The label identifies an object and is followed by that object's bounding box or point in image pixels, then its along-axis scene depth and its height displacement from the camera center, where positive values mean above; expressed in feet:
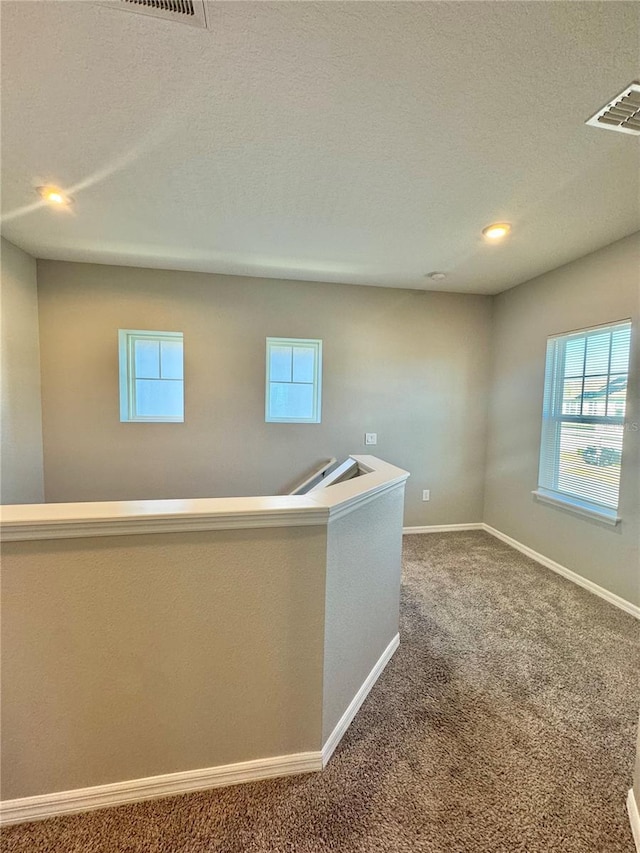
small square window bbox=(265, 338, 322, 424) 11.45 +0.71
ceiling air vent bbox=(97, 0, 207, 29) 3.35 +3.84
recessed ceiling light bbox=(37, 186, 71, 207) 6.35 +3.81
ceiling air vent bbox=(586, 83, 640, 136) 4.25 +3.85
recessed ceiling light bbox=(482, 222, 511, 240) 7.41 +3.90
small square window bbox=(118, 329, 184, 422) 10.72 +0.69
